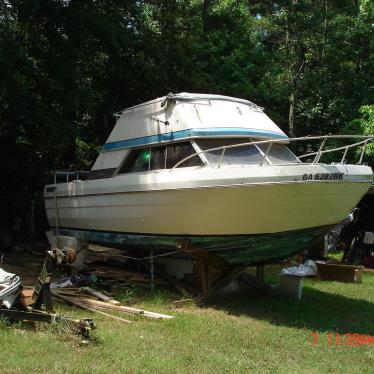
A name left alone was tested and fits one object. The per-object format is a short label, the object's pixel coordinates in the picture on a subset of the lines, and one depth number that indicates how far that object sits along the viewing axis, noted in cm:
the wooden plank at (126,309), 709
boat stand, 824
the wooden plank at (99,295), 771
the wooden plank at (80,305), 693
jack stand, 637
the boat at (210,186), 739
